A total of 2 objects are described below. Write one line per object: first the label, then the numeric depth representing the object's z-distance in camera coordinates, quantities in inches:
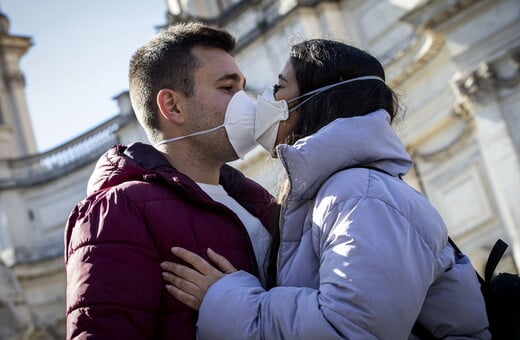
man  139.5
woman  122.3
